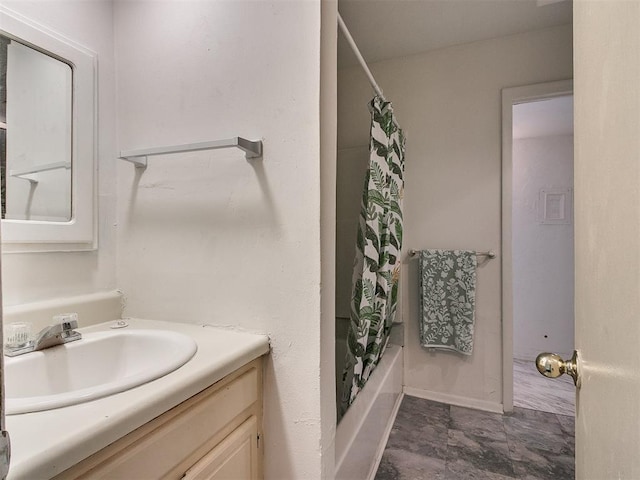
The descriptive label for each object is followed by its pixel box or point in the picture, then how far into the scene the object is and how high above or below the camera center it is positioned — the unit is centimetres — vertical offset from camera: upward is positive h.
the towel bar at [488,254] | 207 -8
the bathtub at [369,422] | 118 -78
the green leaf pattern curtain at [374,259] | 142 -8
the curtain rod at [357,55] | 128 +83
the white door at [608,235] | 34 +1
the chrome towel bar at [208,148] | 93 +28
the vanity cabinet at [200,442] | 57 -42
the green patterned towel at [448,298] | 208 -37
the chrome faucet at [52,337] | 80 -25
